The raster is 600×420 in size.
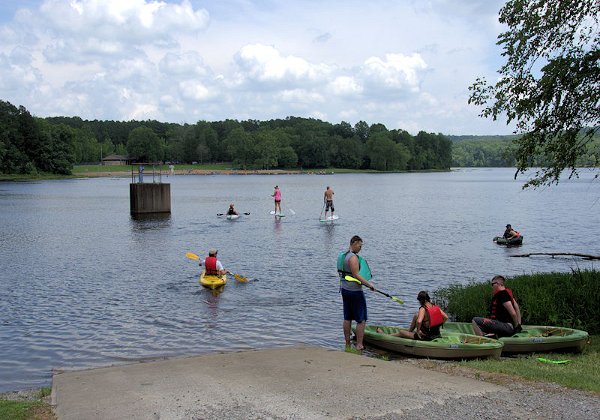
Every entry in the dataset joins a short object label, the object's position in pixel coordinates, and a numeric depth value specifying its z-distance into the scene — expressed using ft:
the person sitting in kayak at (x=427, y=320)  41.68
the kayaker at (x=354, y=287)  41.34
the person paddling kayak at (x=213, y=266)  68.49
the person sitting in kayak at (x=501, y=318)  42.47
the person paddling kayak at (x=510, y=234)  106.22
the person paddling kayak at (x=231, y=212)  156.87
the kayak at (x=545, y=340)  40.78
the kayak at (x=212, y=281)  68.39
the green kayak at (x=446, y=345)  39.68
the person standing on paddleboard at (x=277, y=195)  159.47
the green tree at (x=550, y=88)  47.47
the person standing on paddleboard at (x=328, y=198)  146.97
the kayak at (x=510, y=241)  105.29
